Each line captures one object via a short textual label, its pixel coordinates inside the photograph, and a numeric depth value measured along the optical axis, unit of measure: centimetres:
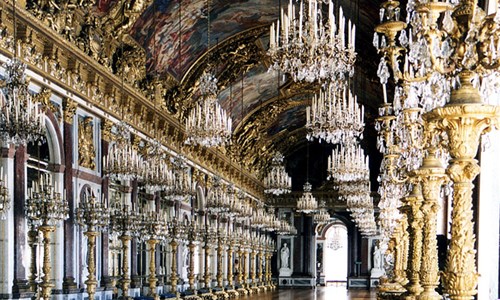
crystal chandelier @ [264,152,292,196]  2722
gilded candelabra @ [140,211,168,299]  2039
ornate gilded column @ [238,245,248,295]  3817
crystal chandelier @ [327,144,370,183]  2094
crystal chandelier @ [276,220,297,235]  4428
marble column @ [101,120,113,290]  2039
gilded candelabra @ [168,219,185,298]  2373
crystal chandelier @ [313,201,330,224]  4198
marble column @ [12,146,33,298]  1495
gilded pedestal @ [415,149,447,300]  822
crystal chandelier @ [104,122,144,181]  1710
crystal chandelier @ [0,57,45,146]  1132
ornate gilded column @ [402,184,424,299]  996
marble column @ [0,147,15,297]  1462
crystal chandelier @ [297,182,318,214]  3350
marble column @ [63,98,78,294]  1781
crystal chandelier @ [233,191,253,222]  3270
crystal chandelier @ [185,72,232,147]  1711
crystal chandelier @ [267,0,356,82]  1071
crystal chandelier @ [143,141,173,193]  1875
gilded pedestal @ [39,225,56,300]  1430
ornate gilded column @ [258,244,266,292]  4578
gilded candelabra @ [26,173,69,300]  1435
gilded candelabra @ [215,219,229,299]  3222
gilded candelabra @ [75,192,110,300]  1666
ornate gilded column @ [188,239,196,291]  2611
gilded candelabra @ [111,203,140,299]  1903
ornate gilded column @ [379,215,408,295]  1541
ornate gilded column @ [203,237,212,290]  2936
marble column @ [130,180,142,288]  2377
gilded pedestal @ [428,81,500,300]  507
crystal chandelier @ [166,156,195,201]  2136
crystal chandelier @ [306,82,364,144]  1556
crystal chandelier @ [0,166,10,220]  1295
